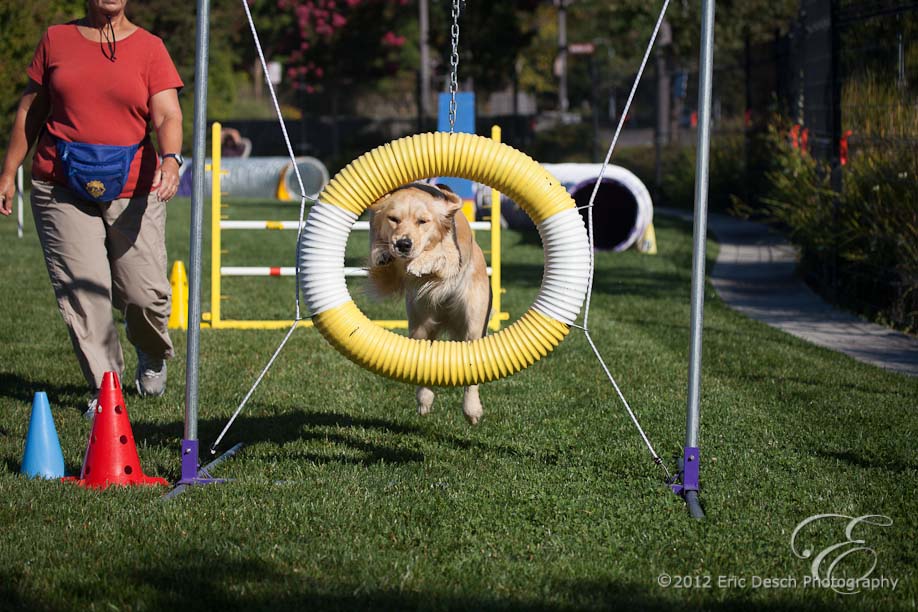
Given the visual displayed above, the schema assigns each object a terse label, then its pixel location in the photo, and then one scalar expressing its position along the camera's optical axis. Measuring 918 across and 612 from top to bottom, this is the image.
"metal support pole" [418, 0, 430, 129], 31.20
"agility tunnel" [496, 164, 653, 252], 13.62
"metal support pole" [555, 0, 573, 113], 36.38
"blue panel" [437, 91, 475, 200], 11.08
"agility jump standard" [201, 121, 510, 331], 8.39
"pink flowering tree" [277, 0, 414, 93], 34.06
